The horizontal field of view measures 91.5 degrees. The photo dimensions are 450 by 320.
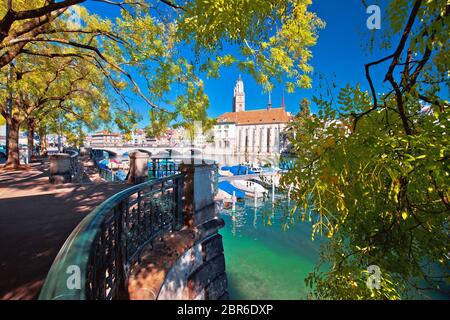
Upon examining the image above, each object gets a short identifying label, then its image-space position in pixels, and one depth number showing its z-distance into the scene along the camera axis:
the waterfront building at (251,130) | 95.81
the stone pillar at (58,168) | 9.84
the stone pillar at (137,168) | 9.63
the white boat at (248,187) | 32.39
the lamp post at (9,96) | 8.99
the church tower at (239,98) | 133.50
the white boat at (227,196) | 28.24
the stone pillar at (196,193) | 4.91
